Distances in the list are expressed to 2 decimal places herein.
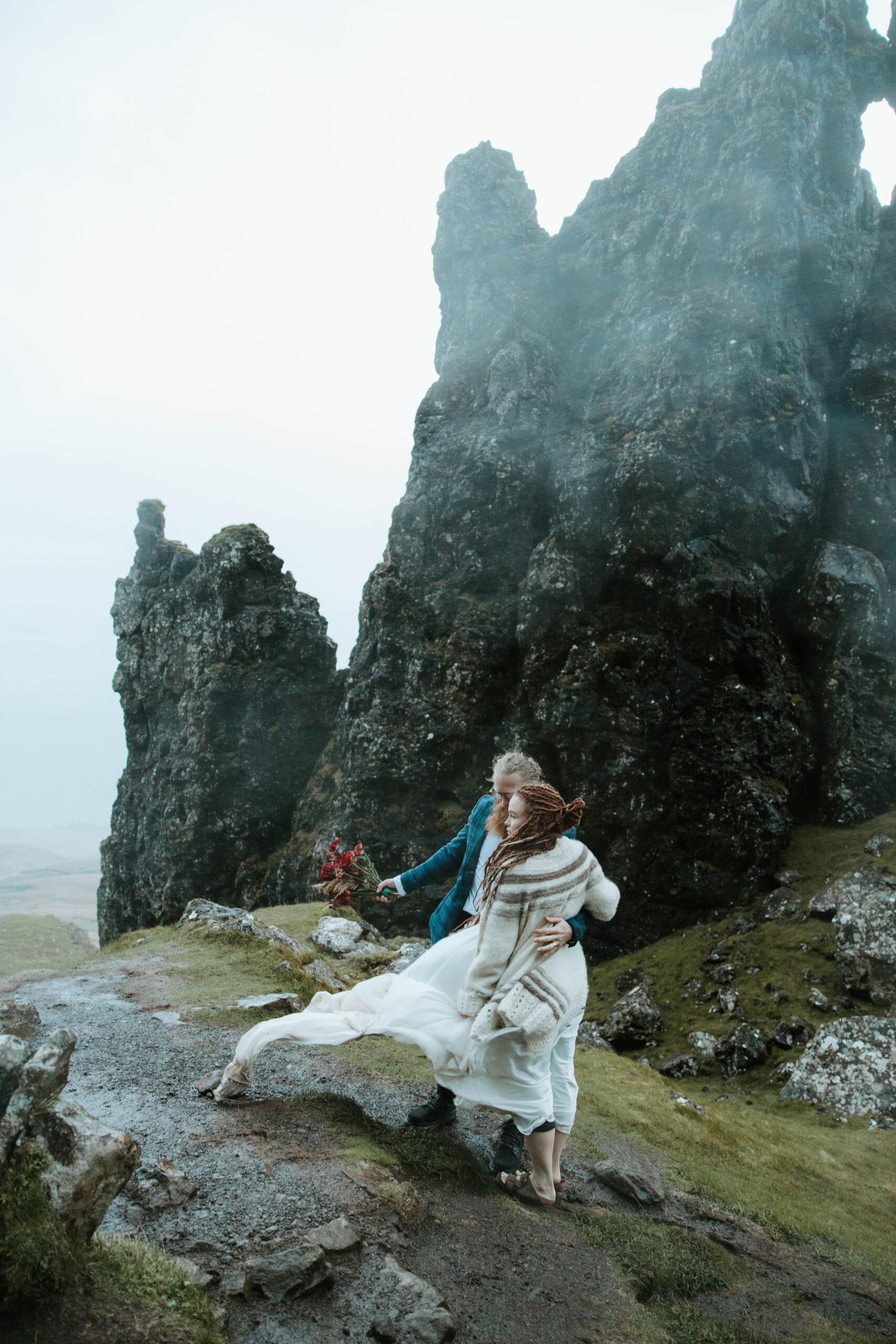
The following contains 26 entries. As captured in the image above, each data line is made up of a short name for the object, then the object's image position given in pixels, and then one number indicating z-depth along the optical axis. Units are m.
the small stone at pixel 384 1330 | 4.02
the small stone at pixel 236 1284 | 4.10
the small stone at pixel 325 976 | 11.88
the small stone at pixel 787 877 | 25.30
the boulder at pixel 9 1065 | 3.76
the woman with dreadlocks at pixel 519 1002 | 5.49
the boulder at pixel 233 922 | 13.94
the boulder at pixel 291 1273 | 4.16
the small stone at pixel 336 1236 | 4.62
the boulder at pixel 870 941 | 18.27
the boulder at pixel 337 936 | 15.14
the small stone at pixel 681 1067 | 18.75
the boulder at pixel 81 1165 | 3.75
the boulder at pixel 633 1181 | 6.63
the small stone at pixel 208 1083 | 6.55
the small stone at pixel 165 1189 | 4.75
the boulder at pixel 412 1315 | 4.05
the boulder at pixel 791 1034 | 18.30
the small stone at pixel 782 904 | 23.80
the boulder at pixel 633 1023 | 21.25
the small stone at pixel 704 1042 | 19.45
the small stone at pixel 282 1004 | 9.39
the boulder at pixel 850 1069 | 13.93
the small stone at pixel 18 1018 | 4.55
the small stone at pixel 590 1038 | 15.30
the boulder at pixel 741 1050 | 18.27
